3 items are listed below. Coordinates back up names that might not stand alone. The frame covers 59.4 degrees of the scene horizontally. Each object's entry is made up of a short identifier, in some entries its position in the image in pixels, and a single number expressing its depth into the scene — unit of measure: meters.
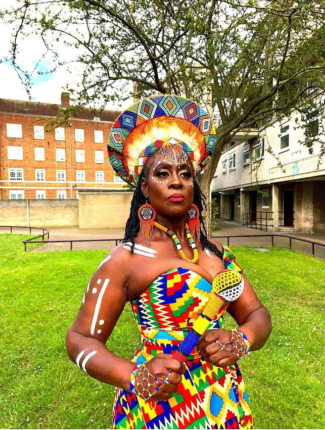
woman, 1.14
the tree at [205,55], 6.08
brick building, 31.70
